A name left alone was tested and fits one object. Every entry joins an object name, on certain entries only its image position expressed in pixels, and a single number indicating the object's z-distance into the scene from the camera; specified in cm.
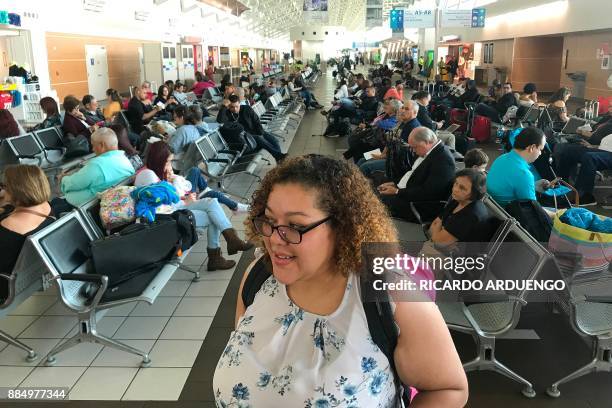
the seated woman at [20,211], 337
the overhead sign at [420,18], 2116
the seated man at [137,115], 987
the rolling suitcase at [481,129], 1116
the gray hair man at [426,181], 469
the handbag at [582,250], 316
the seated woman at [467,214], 350
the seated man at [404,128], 659
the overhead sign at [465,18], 2117
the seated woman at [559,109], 943
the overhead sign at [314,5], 2461
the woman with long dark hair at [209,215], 470
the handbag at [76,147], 776
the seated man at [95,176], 466
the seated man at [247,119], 903
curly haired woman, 131
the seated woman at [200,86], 1693
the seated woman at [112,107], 1015
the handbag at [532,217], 376
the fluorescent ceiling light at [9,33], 1340
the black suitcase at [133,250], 338
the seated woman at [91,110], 927
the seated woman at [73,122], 801
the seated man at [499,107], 1118
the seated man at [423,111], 775
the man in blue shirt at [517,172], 412
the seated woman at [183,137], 739
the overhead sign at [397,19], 2178
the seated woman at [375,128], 786
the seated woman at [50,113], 844
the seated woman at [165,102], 1058
